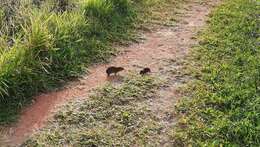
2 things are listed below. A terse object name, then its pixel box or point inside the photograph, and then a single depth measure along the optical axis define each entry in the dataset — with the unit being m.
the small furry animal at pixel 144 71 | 5.66
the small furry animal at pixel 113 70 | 5.52
